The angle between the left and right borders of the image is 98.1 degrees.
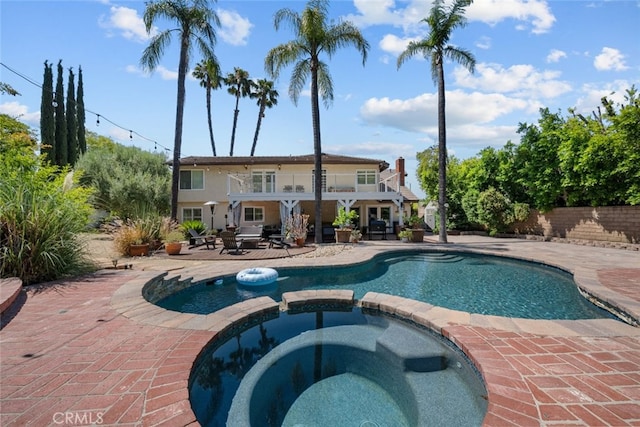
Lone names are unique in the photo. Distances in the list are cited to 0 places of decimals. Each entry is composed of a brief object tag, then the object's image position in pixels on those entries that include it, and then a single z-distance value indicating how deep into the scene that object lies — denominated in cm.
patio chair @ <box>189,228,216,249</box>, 1199
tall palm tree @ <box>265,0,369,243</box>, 1227
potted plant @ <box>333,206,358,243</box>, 1359
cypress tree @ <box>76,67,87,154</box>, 2727
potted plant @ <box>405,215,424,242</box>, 1414
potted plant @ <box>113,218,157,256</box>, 1012
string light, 989
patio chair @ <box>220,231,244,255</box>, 1076
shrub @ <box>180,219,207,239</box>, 1390
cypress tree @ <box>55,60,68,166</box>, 2392
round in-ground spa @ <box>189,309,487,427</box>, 258
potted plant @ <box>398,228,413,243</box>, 1420
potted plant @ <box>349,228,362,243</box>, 1366
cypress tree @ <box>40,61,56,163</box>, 2302
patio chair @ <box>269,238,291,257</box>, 1179
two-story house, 1593
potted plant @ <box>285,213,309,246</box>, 1248
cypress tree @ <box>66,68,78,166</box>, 2514
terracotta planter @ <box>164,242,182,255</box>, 1029
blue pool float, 672
